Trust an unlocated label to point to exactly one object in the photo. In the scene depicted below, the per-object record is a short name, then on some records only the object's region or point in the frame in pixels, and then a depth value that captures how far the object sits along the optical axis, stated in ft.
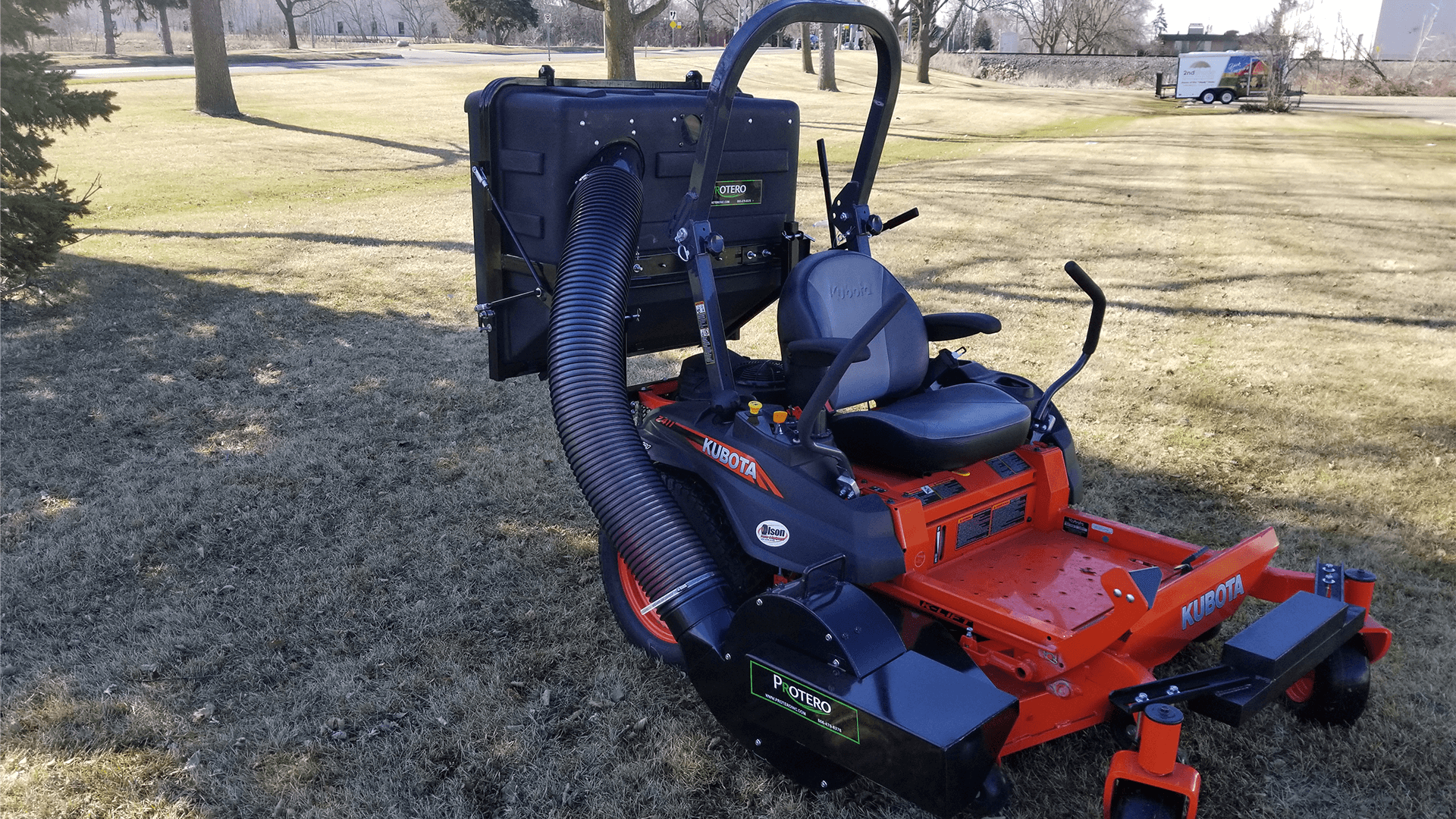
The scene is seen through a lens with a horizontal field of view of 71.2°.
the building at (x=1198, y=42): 181.47
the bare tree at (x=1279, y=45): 94.27
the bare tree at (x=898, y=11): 133.18
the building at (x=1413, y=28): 169.27
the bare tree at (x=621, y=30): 51.65
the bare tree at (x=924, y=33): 119.85
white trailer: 106.22
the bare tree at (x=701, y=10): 203.31
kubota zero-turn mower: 8.25
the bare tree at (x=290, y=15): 157.07
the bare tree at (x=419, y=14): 248.73
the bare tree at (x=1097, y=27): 185.68
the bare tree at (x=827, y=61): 103.65
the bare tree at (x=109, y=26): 155.22
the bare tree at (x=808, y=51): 116.70
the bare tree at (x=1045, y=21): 189.98
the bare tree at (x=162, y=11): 147.43
